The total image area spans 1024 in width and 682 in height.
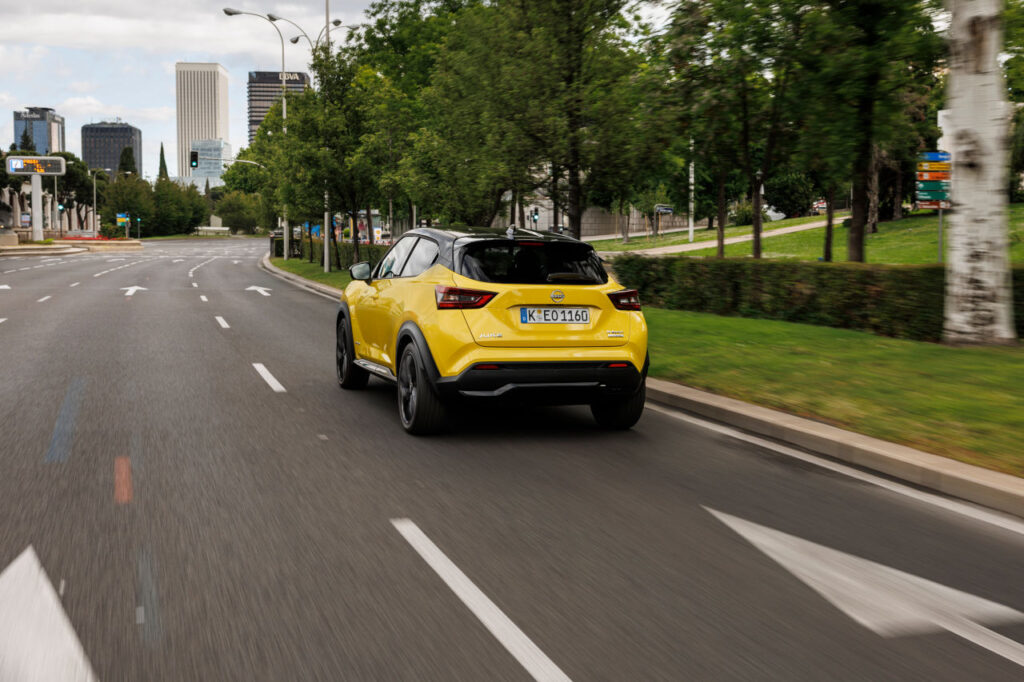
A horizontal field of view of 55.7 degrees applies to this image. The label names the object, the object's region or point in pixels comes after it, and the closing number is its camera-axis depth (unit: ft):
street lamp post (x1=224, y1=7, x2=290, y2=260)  119.54
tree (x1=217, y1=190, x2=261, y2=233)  565.12
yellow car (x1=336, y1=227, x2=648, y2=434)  22.58
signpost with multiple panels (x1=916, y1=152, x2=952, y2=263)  70.13
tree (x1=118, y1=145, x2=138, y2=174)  565.94
